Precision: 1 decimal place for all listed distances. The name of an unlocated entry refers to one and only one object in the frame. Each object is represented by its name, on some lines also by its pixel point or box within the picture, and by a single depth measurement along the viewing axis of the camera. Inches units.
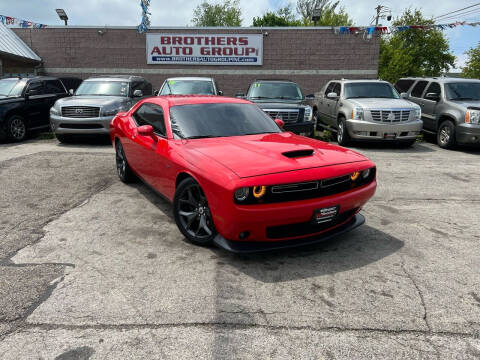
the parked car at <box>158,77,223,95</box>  420.5
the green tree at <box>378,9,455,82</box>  1995.1
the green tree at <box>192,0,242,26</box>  2458.2
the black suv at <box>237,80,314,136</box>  386.6
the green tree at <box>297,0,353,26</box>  2076.8
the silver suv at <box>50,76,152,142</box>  385.1
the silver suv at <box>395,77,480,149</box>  382.6
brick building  708.0
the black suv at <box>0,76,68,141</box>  412.2
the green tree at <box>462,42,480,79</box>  2043.6
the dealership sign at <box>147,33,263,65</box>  712.4
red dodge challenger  128.4
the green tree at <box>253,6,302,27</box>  2177.7
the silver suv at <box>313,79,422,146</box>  382.0
